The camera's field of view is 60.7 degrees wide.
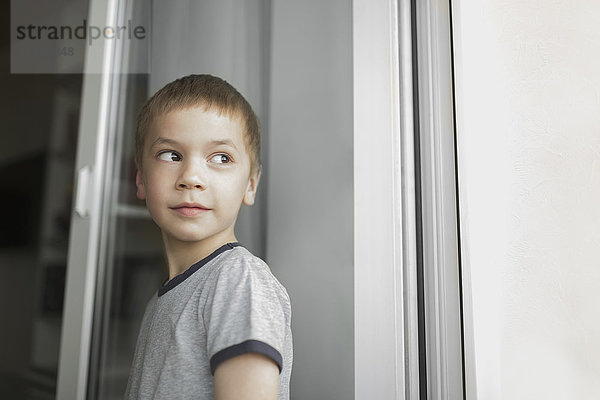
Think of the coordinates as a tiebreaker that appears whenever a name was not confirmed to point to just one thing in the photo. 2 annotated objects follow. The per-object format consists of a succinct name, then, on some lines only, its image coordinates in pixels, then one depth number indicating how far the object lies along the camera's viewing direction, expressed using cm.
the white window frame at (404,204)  84
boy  65
